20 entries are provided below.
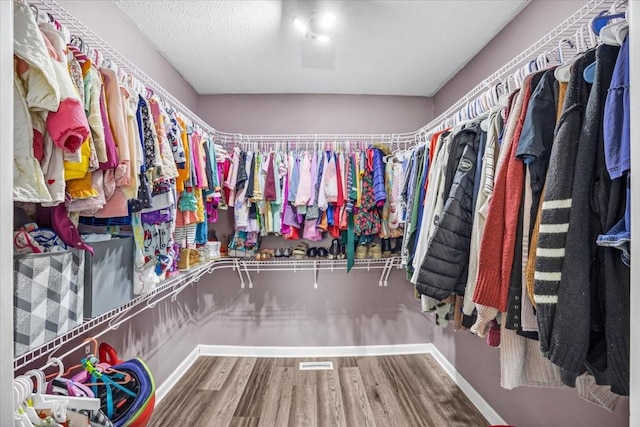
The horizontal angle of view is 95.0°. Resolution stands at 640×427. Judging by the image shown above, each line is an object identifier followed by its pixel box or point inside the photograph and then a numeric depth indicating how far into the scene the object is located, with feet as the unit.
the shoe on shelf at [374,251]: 8.42
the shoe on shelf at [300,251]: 8.62
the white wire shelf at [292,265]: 8.54
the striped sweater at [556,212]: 2.44
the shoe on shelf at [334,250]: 8.57
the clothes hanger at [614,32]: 2.32
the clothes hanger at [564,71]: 2.79
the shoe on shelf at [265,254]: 8.51
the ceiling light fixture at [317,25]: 5.68
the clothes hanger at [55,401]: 2.69
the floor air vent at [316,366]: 8.21
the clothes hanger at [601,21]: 2.64
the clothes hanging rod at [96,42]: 3.35
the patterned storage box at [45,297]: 2.51
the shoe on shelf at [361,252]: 8.37
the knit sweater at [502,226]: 2.98
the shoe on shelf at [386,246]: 8.58
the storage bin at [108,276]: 3.37
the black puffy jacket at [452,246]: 3.73
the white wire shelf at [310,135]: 3.71
